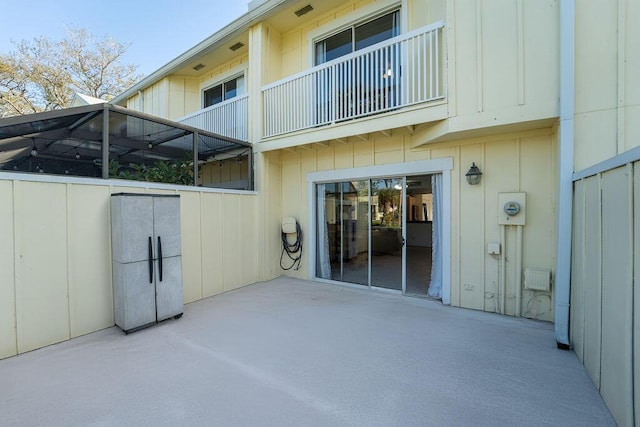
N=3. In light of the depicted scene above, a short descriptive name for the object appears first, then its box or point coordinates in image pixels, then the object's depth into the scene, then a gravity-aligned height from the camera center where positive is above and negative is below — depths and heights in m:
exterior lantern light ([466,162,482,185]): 4.39 +0.51
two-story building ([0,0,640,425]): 3.08 +0.55
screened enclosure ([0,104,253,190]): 3.88 +1.32
